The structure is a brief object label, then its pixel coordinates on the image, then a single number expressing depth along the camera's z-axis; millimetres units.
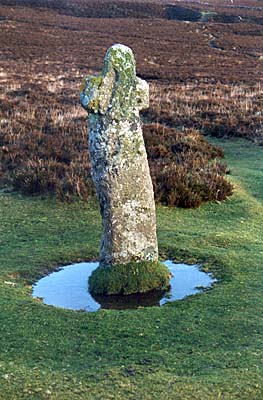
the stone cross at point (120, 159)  8328
